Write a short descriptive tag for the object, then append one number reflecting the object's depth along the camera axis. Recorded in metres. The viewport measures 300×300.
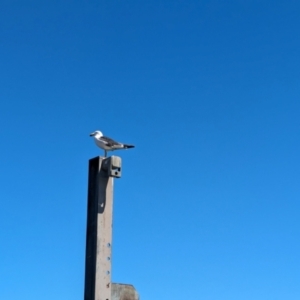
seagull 9.60
